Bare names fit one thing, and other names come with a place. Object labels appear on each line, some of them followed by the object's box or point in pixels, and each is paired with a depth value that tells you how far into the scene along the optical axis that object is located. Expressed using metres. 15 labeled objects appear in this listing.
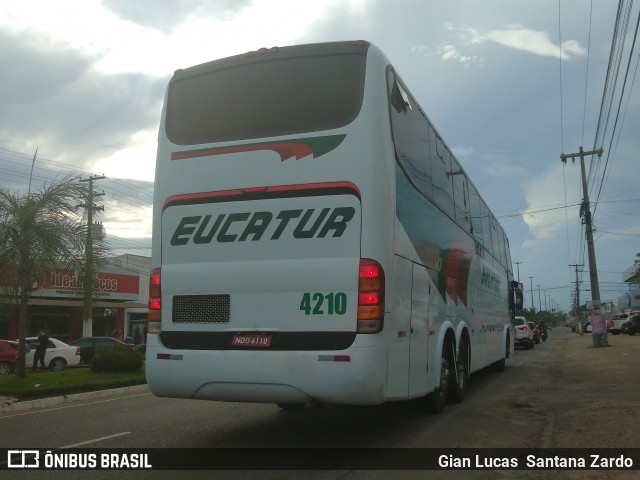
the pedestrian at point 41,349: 20.38
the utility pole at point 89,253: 15.52
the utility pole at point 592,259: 29.09
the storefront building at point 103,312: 32.09
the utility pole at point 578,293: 98.00
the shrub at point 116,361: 17.11
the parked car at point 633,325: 48.66
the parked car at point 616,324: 54.84
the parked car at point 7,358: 20.03
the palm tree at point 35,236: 14.27
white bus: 6.00
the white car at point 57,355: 22.25
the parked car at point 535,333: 33.74
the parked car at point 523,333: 29.86
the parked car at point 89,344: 24.44
